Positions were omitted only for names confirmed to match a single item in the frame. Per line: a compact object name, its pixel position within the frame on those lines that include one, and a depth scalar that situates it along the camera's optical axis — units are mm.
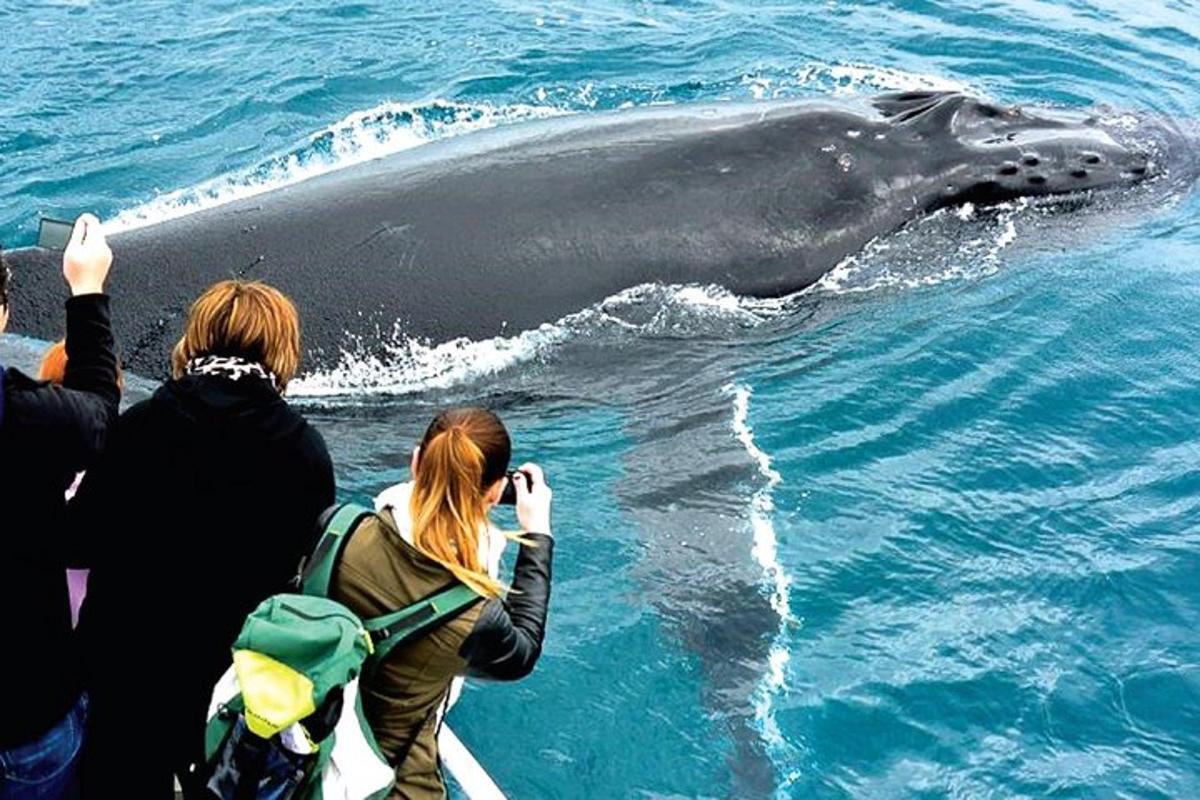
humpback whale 9578
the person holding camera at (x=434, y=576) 4621
